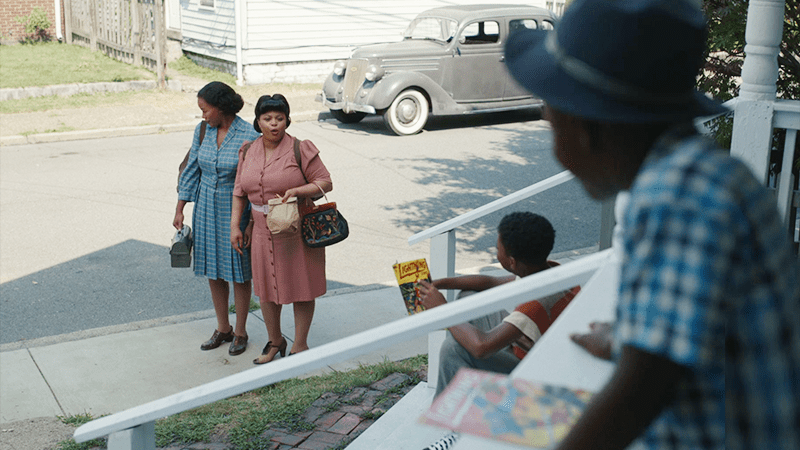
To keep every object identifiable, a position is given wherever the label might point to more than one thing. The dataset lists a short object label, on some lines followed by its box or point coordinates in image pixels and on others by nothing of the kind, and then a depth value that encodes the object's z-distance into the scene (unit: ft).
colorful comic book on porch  5.20
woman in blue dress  19.13
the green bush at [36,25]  70.85
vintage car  46.62
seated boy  10.53
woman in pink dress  18.10
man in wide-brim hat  3.44
